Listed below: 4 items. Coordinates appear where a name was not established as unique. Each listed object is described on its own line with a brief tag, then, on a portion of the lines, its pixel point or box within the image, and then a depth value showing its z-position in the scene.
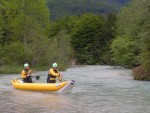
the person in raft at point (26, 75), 25.20
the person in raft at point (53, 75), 23.66
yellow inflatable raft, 23.03
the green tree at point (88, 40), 81.25
